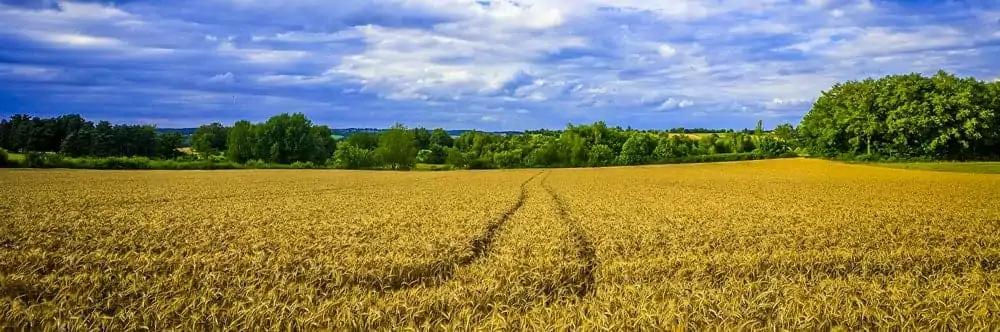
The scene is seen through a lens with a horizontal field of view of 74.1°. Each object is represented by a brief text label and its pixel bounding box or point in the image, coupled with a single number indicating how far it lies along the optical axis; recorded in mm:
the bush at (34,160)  60406
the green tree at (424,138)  140962
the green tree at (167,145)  116625
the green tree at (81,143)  100438
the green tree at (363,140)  126500
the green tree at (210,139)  135950
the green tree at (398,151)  96250
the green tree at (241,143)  104688
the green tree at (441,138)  154625
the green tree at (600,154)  113938
